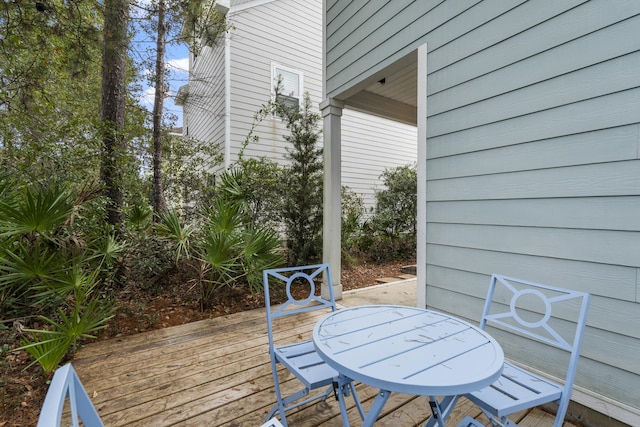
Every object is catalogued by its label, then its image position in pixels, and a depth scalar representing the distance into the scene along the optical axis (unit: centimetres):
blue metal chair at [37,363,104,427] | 55
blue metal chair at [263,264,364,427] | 147
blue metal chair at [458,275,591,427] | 133
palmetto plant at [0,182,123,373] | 254
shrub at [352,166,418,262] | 685
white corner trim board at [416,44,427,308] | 268
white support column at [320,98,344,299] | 396
